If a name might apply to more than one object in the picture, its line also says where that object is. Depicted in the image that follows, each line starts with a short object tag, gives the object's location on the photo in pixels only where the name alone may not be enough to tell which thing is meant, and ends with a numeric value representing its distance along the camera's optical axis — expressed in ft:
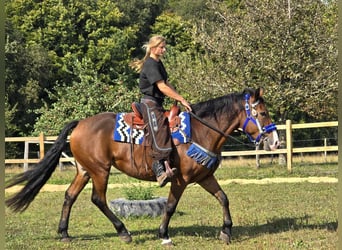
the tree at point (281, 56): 124.36
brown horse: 41.31
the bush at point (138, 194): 57.00
